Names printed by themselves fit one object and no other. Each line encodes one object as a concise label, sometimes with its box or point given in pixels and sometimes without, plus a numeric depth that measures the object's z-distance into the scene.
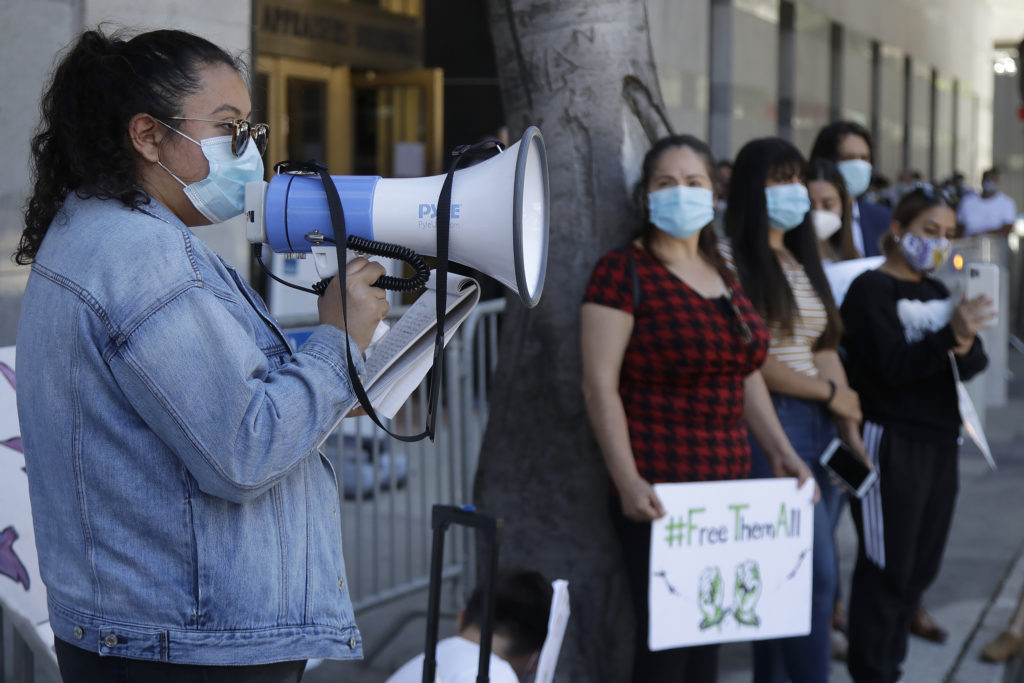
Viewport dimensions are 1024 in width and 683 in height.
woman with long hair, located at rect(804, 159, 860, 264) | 4.33
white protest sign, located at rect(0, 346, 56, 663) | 2.63
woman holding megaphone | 1.64
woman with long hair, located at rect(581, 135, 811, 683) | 3.18
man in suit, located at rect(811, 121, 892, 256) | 5.07
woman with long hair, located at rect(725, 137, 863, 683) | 3.73
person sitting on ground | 2.64
